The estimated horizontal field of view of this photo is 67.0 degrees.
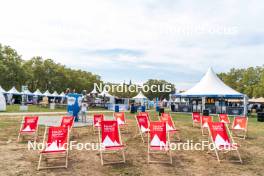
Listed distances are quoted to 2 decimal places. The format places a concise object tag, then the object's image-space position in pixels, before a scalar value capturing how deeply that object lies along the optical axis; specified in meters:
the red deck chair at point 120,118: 7.96
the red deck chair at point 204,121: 7.94
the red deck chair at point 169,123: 6.69
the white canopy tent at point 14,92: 28.37
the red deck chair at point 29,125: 6.25
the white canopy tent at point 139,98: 29.79
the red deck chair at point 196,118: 9.48
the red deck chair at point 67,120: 6.13
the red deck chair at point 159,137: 4.97
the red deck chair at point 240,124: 7.92
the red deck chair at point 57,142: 4.43
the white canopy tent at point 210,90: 17.83
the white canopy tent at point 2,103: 16.16
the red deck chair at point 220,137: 5.11
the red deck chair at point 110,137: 4.75
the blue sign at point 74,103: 9.66
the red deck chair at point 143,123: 6.68
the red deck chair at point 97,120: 7.28
